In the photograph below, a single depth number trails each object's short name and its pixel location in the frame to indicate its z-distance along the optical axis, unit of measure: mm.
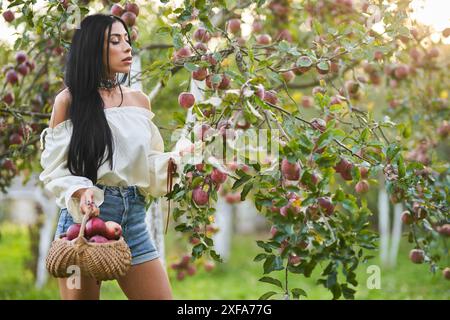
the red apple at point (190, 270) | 3925
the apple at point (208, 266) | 4206
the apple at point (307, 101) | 3684
